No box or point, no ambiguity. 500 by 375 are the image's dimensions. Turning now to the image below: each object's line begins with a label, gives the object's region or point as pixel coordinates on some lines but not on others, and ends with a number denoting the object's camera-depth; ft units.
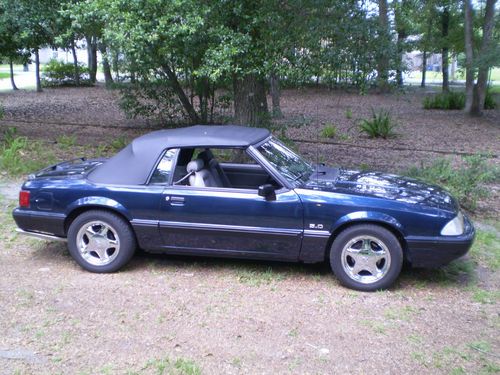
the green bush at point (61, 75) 107.34
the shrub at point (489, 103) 73.72
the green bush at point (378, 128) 45.55
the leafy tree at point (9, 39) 32.48
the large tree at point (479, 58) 55.47
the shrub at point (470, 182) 24.70
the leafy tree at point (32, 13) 32.01
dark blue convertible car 16.01
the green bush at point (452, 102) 73.87
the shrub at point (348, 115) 60.59
